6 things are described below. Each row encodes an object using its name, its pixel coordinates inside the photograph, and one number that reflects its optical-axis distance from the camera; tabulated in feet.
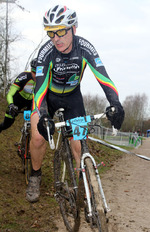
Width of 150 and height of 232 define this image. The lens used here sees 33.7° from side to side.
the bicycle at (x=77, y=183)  7.86
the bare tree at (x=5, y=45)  49.32
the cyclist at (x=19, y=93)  16.97
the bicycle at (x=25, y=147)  17.76
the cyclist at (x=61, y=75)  10.38
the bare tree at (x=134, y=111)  262.26
